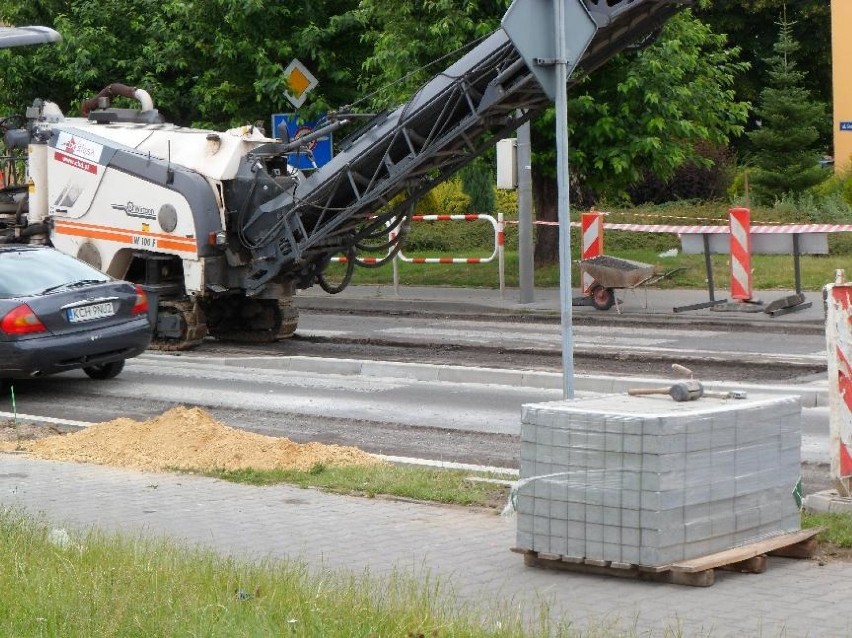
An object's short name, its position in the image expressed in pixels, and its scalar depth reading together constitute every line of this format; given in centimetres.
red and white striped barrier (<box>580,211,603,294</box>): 2245
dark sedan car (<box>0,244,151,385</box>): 1429
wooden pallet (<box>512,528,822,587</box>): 699
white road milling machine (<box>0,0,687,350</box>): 1705
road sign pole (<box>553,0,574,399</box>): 880
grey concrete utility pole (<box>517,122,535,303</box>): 2262
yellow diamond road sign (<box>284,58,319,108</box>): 2588
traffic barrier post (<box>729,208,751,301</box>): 2069
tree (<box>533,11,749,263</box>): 2366
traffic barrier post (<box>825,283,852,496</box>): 855
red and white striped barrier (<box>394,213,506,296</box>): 2345
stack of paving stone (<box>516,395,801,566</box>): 704
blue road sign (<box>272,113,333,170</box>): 1847
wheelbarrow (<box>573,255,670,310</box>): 2114
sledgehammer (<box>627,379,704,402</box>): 754
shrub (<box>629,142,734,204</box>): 3700
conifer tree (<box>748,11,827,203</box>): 3688
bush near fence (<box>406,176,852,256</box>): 2895
